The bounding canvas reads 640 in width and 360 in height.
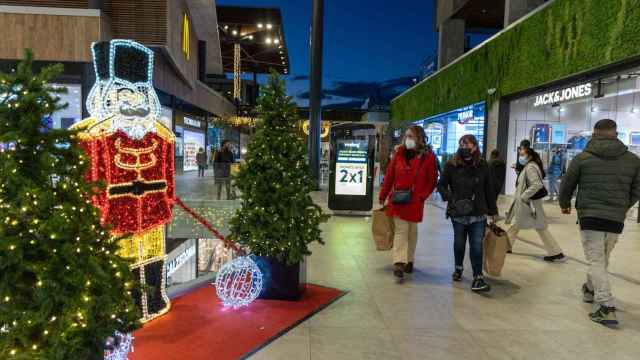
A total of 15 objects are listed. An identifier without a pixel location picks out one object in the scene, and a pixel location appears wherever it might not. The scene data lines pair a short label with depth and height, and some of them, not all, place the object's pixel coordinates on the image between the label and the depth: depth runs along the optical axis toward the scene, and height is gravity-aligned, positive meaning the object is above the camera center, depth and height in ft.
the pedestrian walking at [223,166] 37.14 -1.41
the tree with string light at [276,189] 13.53 -1.11
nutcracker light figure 10.95 -0.13
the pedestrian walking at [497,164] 28.78 -0.41
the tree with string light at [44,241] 5.90 -1.28
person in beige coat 19.94 -2.24
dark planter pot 13.84 -3.82
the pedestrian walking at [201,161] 66.85 -1.74
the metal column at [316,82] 44.75 +6.87
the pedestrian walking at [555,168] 44.21 -0.89
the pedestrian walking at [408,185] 16.57 -1.10
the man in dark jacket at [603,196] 12.66 -0.98
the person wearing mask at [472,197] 15.47 -1.34
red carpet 10.50 -4.56
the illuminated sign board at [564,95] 32.98 +4.97
